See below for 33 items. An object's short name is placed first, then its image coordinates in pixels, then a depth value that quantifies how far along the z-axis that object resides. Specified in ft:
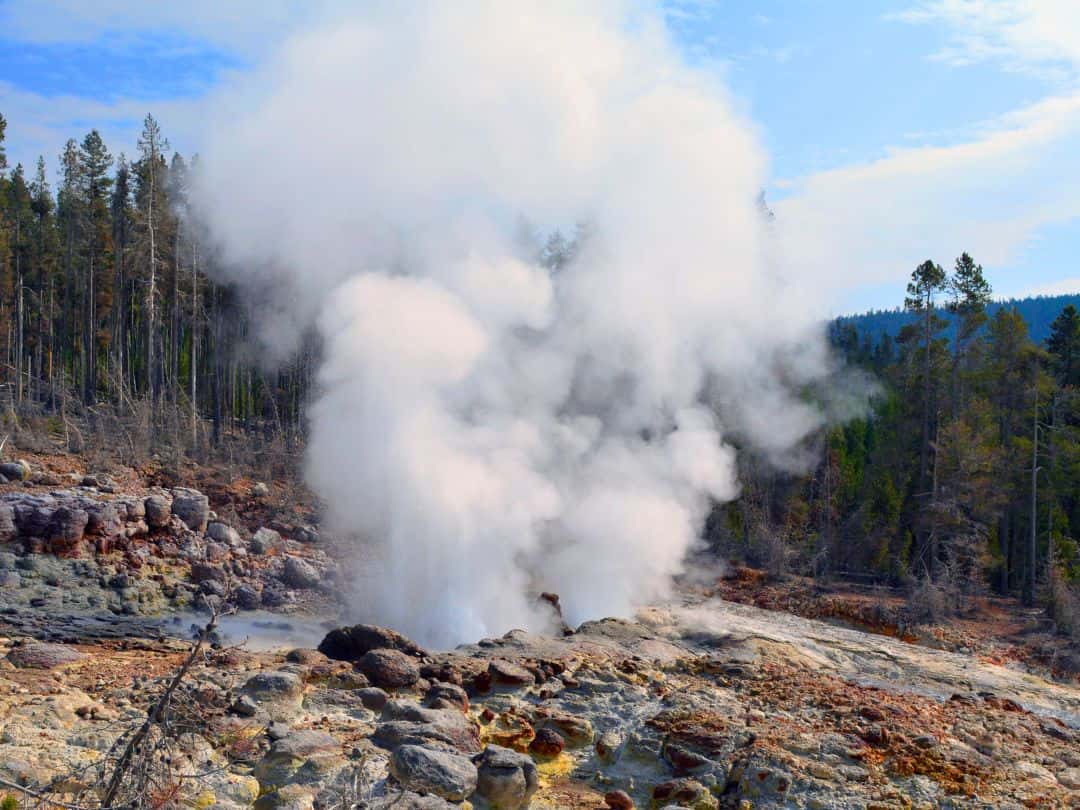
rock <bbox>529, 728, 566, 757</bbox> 30.66
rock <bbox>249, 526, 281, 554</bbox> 62.80
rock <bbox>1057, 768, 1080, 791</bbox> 29.35
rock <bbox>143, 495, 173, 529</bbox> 59.26
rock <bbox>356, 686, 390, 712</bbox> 32.27
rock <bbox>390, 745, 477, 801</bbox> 25.26
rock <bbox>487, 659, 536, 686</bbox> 35.88
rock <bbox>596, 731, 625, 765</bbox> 30.76
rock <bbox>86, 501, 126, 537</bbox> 54.95
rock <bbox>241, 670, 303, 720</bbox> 30.66
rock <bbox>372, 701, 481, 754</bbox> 28.27
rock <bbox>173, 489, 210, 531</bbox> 62.23
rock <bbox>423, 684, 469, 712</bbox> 32.22
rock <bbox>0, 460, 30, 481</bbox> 58.70
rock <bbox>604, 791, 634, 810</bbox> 26.89
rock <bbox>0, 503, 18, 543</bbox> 51.88
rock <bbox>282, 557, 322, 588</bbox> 56.75
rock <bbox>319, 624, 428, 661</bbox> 38.42
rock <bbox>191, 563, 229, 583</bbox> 54.39
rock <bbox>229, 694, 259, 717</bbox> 29.35
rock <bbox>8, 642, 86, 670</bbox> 32.48
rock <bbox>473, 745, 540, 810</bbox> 26.14
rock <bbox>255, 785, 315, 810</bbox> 24.44
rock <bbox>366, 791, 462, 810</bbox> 23.70
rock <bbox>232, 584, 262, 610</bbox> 52.70
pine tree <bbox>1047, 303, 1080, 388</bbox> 115.75
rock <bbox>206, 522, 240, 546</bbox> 61.87
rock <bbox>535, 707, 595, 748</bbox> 31.86
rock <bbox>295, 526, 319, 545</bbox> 66.74
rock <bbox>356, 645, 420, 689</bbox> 34.60
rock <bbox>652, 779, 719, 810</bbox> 27.55
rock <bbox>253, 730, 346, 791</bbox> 25.72
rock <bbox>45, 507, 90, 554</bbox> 52.60
